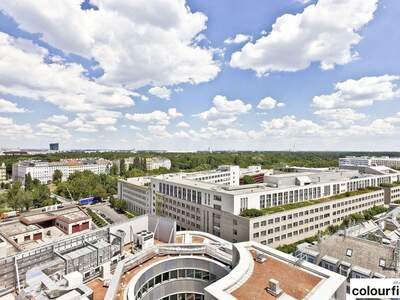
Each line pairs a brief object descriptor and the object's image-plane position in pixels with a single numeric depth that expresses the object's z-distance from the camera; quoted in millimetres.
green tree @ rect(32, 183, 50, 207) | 113119
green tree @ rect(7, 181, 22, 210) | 104188
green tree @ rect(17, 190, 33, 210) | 104581
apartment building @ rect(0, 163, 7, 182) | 180125
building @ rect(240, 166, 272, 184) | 140750
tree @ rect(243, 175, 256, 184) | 130875
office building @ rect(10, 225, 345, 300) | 22844
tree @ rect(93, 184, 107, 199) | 127250
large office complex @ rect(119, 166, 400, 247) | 62688
